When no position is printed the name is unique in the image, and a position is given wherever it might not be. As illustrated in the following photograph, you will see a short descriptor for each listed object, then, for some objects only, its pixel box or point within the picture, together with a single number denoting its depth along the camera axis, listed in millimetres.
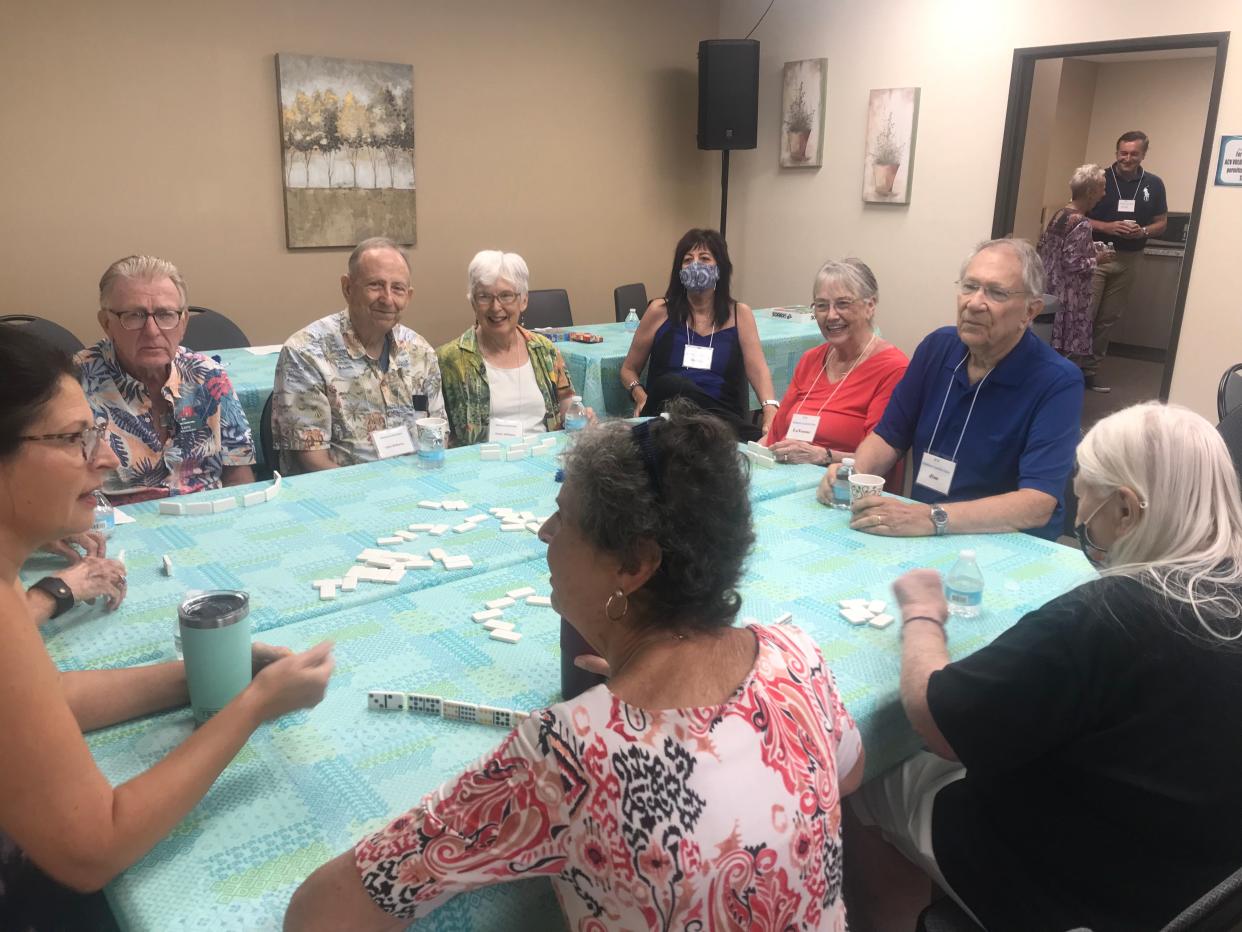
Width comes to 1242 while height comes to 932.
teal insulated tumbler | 1293
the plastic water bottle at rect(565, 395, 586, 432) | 3004
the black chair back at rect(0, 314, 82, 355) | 4141
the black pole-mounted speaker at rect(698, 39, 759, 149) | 7004
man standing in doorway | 7531
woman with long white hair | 1248
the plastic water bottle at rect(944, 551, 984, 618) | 1835
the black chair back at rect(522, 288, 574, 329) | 5812
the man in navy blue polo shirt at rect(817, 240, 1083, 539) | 2295
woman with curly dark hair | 931
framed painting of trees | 5605
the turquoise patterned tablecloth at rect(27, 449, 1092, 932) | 1104
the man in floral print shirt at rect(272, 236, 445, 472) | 2951
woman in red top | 3240
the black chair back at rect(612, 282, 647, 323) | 6164
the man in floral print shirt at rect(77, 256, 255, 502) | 2436
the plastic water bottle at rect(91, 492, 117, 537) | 2074
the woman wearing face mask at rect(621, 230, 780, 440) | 4250
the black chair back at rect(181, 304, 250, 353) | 4543
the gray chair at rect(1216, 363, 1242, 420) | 3305
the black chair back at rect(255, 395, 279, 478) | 3258
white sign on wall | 5074
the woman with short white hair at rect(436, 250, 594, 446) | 3400
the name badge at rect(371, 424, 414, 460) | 2797
